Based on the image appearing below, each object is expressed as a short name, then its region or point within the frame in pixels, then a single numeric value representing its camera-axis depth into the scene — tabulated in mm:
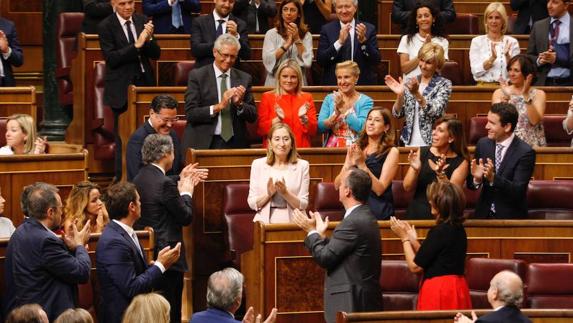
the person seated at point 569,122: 15523
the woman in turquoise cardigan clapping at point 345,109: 14734
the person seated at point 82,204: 11805
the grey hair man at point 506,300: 9984
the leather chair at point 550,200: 14055
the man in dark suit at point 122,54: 16109
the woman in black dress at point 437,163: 13156
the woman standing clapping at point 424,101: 14914
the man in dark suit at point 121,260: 10992
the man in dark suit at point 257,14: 18000
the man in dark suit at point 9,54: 16437
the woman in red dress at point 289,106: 14797
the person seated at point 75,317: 8914
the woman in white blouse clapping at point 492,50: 16953
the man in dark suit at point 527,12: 18859
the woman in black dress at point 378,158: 13203
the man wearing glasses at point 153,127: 13781
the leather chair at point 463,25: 20031
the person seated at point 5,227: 12008
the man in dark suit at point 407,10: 17969
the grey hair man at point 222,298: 9719
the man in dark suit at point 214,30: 16141
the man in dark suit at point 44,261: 10703
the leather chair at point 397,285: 12102
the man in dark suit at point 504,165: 13445
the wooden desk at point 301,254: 12336
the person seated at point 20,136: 13742
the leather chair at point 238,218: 13664
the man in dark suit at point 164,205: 12375
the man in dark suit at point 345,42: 16641
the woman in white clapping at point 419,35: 16734
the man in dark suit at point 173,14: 17516
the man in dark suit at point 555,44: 17297
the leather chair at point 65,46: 18125
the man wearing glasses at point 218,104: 14734
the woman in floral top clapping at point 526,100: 15297
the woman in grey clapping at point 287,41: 16359
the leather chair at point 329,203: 13617
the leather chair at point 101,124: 16906
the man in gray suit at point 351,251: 11062
